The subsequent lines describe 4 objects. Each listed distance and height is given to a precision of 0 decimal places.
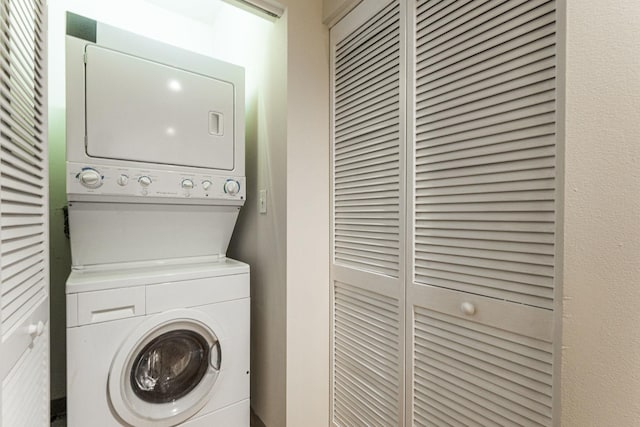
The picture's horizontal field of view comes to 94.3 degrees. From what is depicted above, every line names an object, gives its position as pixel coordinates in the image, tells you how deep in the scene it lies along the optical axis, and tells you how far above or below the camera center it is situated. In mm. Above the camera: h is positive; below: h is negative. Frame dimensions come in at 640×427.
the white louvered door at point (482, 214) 843 -11
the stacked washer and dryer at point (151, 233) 1248 -122
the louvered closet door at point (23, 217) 729 -21
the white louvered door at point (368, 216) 1299 -30
